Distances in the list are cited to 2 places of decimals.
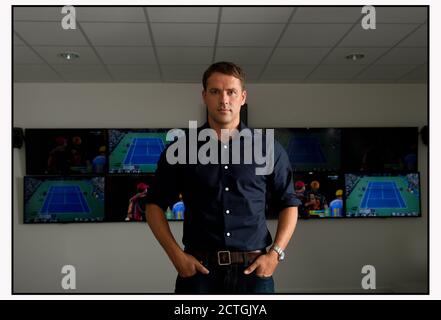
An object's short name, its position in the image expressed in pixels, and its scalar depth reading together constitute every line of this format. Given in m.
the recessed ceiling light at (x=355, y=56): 3.51
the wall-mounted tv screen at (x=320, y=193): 4.30
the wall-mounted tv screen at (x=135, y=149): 4.28
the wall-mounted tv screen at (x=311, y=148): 4.34
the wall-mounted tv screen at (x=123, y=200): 4.24
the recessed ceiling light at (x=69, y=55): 3.46
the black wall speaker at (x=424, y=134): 4.43
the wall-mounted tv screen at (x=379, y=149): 4.38
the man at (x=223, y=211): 1.44
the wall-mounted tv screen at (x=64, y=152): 4.25
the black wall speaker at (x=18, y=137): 4.22
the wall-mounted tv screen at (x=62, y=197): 4.24
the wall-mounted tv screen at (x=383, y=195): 4.36
